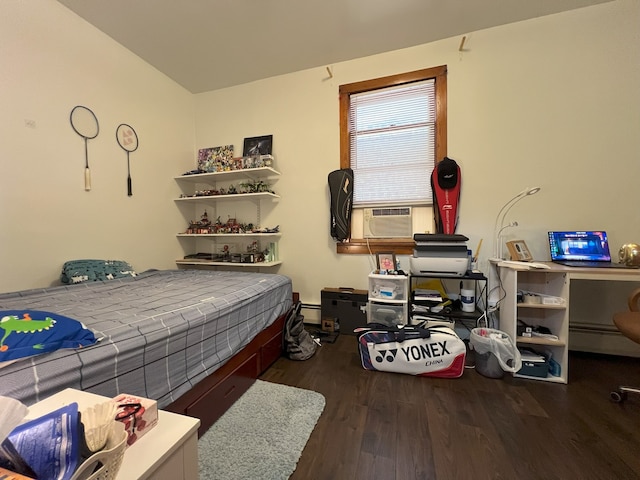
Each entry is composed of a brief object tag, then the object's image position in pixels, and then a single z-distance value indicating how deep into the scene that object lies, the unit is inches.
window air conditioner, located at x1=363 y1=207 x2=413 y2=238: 101.8
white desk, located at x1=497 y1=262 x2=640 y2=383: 65.7
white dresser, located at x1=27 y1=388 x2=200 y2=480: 19.9
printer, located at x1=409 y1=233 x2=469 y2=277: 80.7
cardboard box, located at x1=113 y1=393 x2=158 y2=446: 21.7
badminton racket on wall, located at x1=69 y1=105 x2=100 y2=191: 81.8
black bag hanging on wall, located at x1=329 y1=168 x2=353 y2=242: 105.3
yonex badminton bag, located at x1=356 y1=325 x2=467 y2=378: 70.1
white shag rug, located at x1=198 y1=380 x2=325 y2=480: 43.5
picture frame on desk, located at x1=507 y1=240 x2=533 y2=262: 81.0
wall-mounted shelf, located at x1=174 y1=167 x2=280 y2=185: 110.4
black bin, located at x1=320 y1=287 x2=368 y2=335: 98.4
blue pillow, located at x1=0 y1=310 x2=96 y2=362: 31.2
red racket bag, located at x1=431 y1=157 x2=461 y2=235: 93.2
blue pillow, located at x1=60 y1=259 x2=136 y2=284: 75.7
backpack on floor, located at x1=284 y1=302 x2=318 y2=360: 83.0
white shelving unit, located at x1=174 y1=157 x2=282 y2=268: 112.4
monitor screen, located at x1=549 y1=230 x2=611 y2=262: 77.4
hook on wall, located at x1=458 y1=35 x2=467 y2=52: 90.7
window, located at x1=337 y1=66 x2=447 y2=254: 99.5
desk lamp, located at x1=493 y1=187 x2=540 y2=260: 90.1
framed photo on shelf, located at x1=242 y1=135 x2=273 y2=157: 117.3
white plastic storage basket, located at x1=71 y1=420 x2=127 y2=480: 15.9
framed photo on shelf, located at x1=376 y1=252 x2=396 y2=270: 93.8
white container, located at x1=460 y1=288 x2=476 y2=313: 84.7
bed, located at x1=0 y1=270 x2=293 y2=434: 32.4
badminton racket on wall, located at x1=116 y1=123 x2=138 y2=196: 95.4
